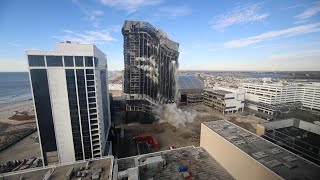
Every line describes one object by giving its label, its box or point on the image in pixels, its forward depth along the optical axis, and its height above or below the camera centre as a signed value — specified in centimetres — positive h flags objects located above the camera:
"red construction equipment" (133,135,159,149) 5608 -2407
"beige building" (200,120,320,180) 2500 -1501
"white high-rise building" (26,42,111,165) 3450 -691
